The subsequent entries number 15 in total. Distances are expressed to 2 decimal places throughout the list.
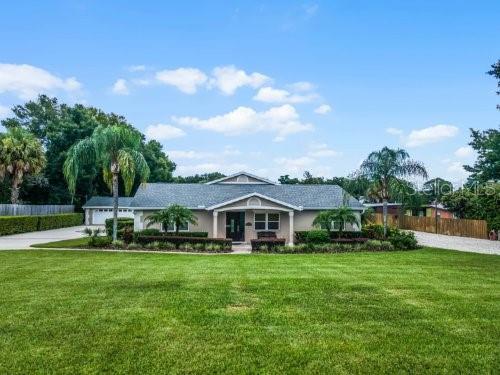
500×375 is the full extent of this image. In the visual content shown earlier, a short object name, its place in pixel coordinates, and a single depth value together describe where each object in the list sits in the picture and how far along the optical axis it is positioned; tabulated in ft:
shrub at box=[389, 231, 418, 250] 77.82
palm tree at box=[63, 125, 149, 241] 78.18
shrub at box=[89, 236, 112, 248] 76.59
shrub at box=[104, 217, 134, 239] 98.33
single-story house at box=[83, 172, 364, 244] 94.99
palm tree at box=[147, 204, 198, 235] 82.94
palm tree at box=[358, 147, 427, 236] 90.58
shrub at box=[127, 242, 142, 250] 75.66
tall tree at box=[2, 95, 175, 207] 169.37
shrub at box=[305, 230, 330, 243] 81.20
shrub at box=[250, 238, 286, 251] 74.79
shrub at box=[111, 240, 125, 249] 76.48
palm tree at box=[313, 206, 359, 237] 85.66
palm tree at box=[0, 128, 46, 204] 131.03
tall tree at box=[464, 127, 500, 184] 77.20
